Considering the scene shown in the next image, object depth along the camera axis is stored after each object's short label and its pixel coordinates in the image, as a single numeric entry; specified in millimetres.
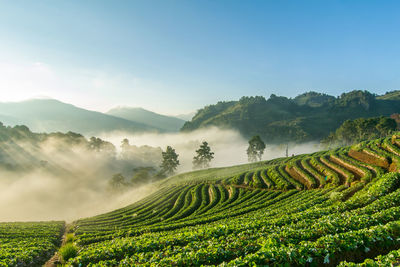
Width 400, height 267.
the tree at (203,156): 130000
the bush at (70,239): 27873
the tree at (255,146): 131250
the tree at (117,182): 101438
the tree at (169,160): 124062
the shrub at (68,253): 17672
